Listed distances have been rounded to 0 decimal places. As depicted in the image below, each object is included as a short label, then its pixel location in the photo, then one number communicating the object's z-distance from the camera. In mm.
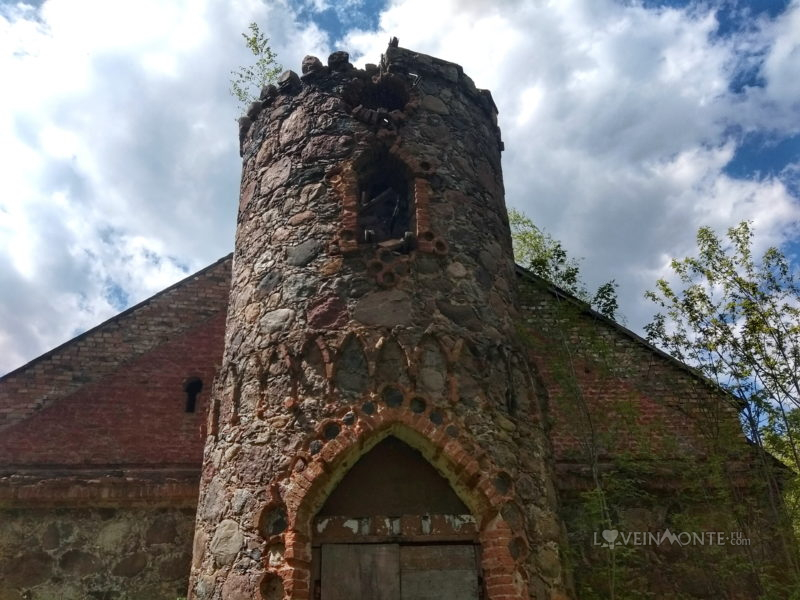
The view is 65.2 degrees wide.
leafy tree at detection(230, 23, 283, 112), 10031
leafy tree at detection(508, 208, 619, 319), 7707
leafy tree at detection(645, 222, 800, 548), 6926
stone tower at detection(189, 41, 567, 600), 4898
